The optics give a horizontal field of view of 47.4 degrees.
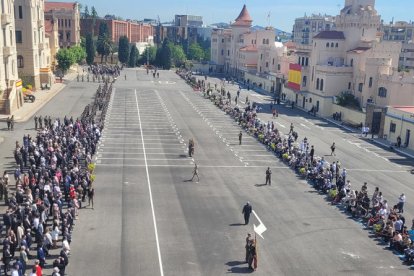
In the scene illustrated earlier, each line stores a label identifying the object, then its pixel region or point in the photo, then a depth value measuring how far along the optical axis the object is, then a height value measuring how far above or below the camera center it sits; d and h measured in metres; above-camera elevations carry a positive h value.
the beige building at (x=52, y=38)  92.38 +1.54
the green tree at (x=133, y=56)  135.38 -2.08
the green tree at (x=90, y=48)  127.88 -0.20
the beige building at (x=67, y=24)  123.25 +5.77
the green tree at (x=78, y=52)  97.19 -1.11
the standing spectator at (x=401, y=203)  28.45 -8.65
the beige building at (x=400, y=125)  47.46 -6.92
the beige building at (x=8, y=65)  54.11 -2.50
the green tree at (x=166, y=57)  132.88 -2.00
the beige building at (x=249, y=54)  95.31 -0.38
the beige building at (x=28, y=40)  70.19 +0.74
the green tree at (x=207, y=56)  158.23 -1.63
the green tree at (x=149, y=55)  140.81 -1.76
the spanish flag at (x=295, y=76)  74.55 -3.54
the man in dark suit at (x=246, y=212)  25.38 -8.51
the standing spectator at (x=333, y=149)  43.03 -8.42
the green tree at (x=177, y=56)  146.50 -1.85
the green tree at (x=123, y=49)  133.75 -0.22
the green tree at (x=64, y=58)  86.31 -2.11
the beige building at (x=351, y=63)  60.16 -1.03
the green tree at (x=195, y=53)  158.10 -0.71
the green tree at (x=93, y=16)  157.75 +10.64
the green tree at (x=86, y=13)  167.69 +12.11
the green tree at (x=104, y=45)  134.61 +0.72
